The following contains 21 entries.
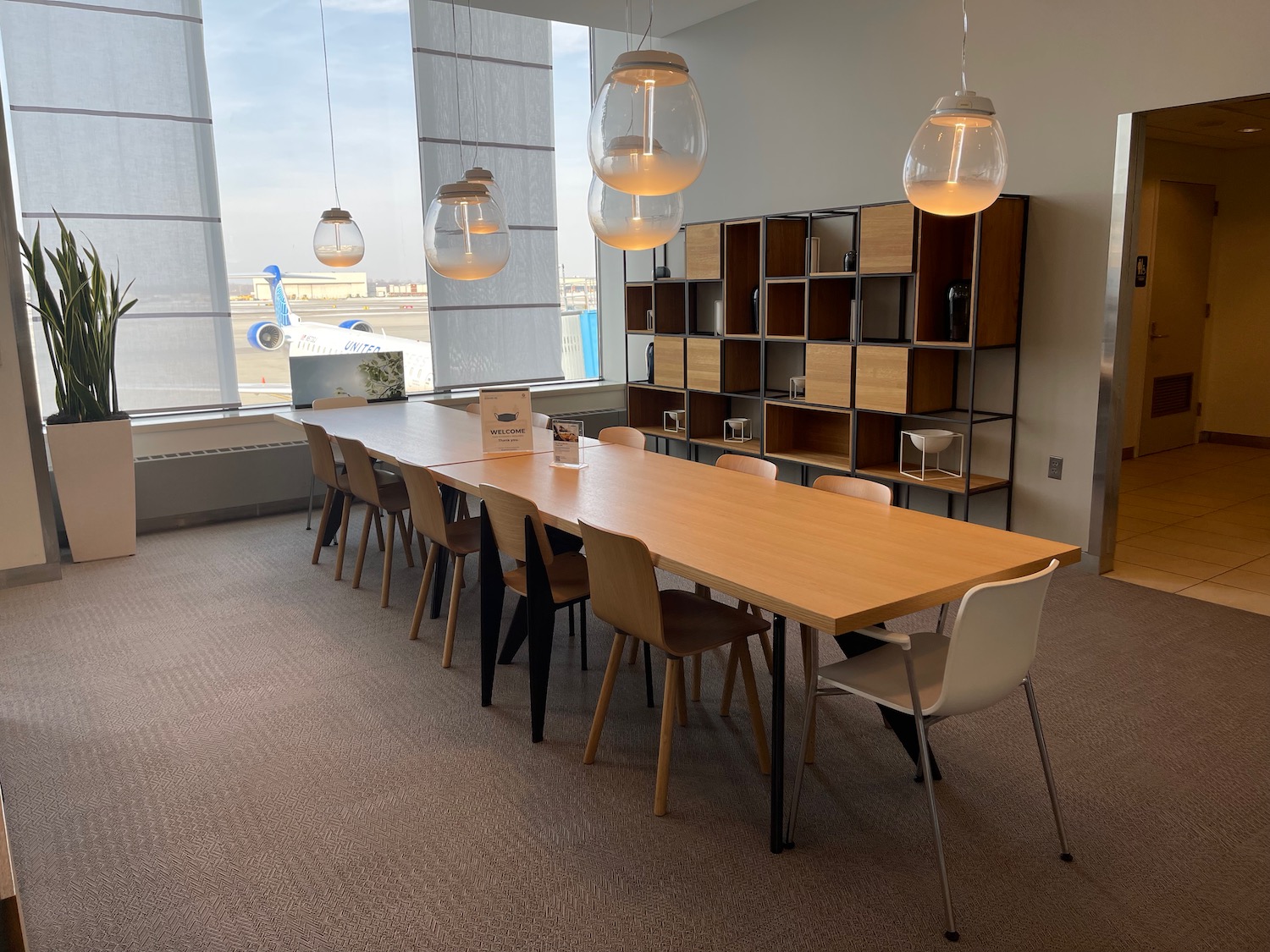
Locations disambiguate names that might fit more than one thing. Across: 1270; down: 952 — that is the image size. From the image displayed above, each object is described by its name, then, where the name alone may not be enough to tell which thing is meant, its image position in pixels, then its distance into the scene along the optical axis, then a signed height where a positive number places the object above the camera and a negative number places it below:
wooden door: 7.46 -0.01
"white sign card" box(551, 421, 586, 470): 3.83 -0.51
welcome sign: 4.16 -0.45
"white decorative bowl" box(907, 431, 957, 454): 4.96 -0.66
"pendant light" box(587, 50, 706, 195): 2.49 +0.51
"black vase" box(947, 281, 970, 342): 4.82 +0.01
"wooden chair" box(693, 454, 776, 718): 3.17 -0.61
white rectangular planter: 5.02 -0.88
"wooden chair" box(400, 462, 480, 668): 3.58 -0.82
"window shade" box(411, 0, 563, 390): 6.84 +1.16
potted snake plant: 4.89 -0.48
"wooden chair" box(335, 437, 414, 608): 4.26 -0.82
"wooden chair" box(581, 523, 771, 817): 2.51 -0.90
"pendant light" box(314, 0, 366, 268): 5.54 +0.47
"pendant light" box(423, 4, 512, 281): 3.89 +0.38
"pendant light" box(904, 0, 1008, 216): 2.67 +0.46
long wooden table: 2.21 -0.63
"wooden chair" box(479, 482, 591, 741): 3.01 -0.81
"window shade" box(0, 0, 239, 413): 5.53 +0.98
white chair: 2.08 -0.83
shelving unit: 4.86 -0.12
